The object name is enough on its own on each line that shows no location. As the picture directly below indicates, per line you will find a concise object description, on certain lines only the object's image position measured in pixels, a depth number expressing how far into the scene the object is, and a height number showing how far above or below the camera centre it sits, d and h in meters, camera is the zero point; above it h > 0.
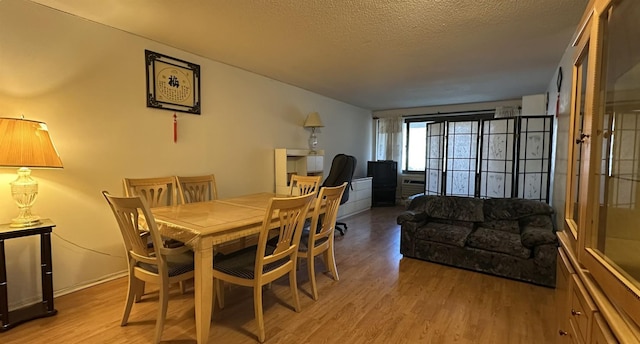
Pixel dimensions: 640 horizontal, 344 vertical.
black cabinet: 6.68 -0.43
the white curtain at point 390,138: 6.88 +0.58
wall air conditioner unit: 6.73 -0.54
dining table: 1.75 -0.45
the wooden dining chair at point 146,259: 1.71 -0.65
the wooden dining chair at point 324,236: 2.40 -0.67
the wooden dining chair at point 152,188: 2.63 -0.28
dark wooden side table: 1.92 -0.87
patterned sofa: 2.75 -0.74
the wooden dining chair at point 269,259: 1.87 -0.71
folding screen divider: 3.63 +0.09
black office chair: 3.95 -0.12
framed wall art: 2.95 +0.80
